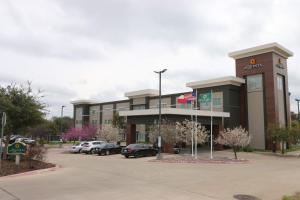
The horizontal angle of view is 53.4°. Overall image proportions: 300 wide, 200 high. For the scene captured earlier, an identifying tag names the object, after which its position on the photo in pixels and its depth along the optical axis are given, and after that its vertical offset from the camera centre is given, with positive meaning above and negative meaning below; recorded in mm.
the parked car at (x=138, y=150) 29891 -2018
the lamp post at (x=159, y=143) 27256 -1162
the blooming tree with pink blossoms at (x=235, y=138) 31078 -672
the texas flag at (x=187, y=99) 30656 +3358
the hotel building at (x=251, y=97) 41312 +5109
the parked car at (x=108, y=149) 34062 -2122
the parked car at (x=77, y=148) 38625 -2289
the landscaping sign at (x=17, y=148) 19469 -1192
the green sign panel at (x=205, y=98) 32891 +3710
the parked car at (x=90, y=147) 36962 -2047
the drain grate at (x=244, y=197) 10919 -2416
